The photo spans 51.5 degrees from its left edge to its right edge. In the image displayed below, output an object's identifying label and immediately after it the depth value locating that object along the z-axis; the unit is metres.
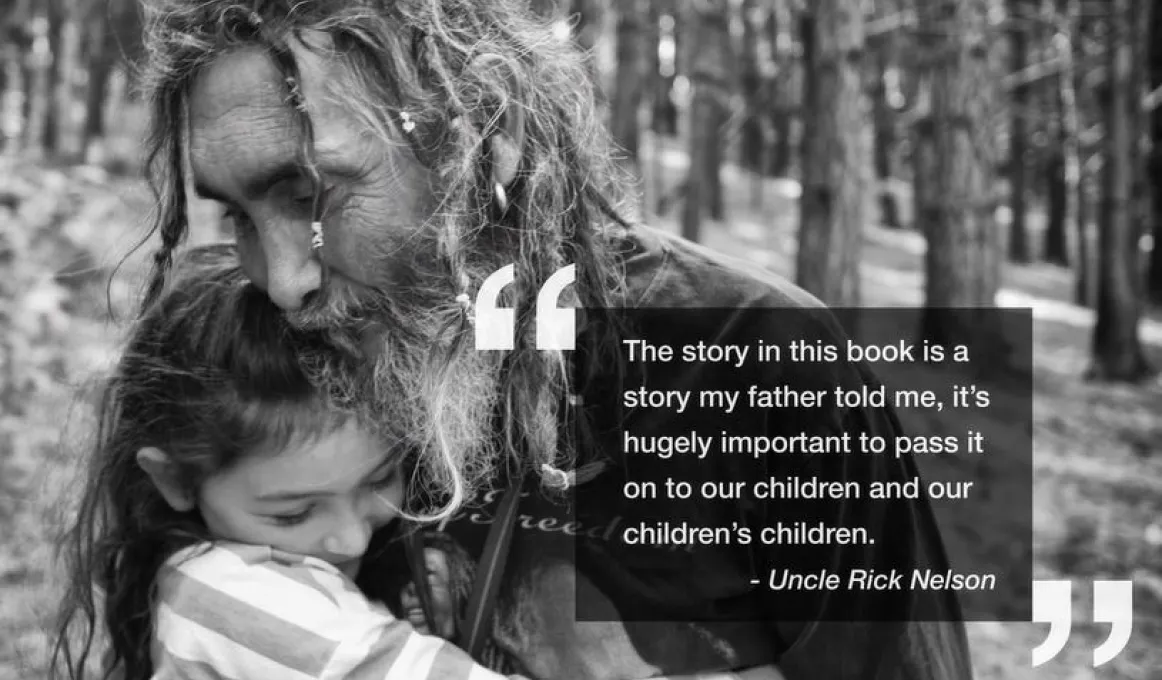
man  1.56
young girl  1.68
